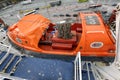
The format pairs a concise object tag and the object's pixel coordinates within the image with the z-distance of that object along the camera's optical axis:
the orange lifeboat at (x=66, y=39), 2.10
